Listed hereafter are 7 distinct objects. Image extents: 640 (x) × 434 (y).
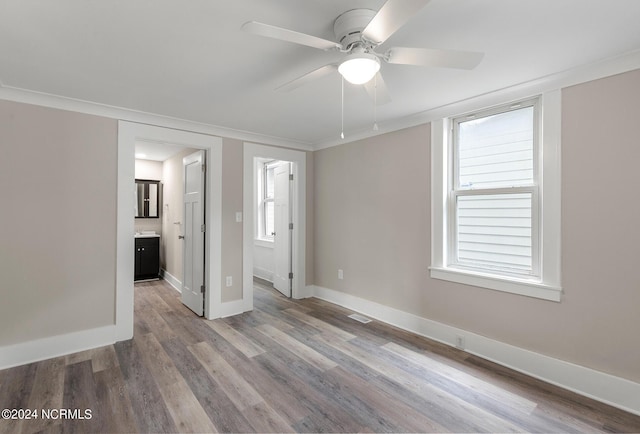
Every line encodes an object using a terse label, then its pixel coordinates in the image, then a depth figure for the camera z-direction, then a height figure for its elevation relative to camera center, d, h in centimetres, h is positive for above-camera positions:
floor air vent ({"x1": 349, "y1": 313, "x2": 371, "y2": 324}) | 363 -124
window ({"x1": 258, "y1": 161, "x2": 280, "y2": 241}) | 611 +32
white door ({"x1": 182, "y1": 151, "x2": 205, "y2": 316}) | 381 -22
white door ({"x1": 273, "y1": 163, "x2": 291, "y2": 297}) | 469 -23
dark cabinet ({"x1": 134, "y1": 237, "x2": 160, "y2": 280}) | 544 -75
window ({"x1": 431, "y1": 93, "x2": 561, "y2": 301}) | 240 +17
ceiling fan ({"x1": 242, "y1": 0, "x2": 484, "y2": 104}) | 133 +84
